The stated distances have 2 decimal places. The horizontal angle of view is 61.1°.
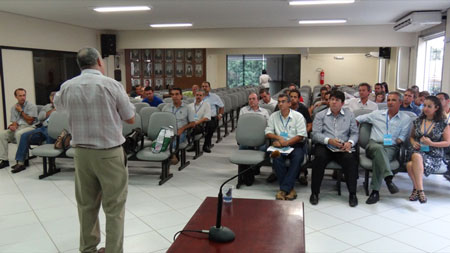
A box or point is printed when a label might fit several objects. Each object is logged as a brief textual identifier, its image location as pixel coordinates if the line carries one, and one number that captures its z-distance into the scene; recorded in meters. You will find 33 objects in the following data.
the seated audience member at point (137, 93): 9.22
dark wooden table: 1.92
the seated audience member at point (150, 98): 7.50
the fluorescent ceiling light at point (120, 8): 8.00
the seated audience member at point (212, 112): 7.11
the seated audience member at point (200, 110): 6.70
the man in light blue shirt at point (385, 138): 4.38
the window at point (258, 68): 18.06
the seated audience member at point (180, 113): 6.05
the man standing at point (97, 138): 2.51
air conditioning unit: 8.31
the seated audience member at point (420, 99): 6.68
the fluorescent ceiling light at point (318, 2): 7.32
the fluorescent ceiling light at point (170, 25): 11.06
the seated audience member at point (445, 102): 5.48
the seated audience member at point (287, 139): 4.48
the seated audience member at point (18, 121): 5.96
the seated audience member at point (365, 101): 6.23
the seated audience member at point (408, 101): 6.19
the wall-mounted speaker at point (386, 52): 13.61
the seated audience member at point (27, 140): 5.71
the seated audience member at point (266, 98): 6.83
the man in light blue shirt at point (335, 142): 4.36
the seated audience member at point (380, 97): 7.15
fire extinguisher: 16.39
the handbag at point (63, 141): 5.17
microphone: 1.98
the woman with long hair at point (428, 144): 4.39
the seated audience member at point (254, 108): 5.95
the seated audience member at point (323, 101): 6.03
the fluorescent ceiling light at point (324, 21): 10.19
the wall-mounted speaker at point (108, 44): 12.24
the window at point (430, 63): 9.49
